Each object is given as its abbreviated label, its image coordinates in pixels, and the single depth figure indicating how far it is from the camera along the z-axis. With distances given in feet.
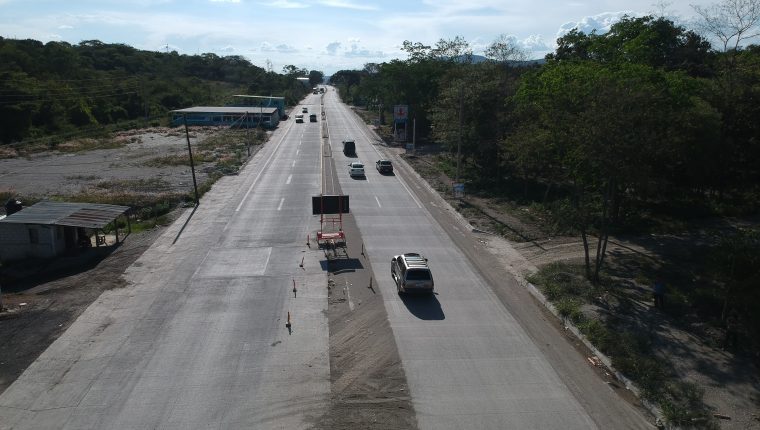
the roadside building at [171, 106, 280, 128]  313.73
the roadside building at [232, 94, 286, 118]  373.20
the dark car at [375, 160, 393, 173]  174.09
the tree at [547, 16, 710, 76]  141.08
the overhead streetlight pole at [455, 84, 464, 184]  143.39
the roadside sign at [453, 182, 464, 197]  130.31
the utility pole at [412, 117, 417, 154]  223.02
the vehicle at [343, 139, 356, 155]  212.23
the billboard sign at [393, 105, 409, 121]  233.35
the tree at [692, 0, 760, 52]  137.39
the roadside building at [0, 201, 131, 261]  92.63
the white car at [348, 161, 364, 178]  165.44
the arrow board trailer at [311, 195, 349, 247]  95.79
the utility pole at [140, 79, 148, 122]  347.15
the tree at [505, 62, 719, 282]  75.46
